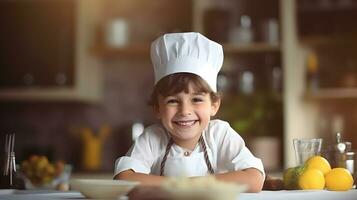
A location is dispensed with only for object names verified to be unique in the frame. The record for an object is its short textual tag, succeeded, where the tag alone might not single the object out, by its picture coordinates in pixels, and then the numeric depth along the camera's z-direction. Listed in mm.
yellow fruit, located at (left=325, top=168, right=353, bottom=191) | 1990
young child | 1977
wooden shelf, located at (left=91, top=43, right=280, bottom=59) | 4931
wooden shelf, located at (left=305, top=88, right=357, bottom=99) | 4856
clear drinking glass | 2117
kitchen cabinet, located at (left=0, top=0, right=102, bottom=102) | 5087
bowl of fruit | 2612
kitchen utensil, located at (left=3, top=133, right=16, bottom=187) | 2134
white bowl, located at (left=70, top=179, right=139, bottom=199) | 1683
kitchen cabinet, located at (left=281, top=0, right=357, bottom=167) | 4884
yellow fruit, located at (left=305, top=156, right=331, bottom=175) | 2026
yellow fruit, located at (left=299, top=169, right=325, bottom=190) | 1987
